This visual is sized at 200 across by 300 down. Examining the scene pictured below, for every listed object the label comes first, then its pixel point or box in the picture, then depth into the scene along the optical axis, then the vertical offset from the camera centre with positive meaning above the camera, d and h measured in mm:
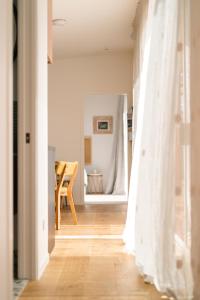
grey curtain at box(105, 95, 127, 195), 9930 -728
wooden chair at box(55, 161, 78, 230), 4753 -534
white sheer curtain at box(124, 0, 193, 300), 2381 -168
